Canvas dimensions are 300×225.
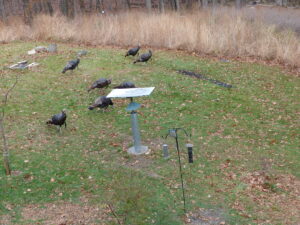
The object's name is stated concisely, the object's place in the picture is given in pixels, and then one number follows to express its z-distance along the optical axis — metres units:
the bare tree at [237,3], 22.62
